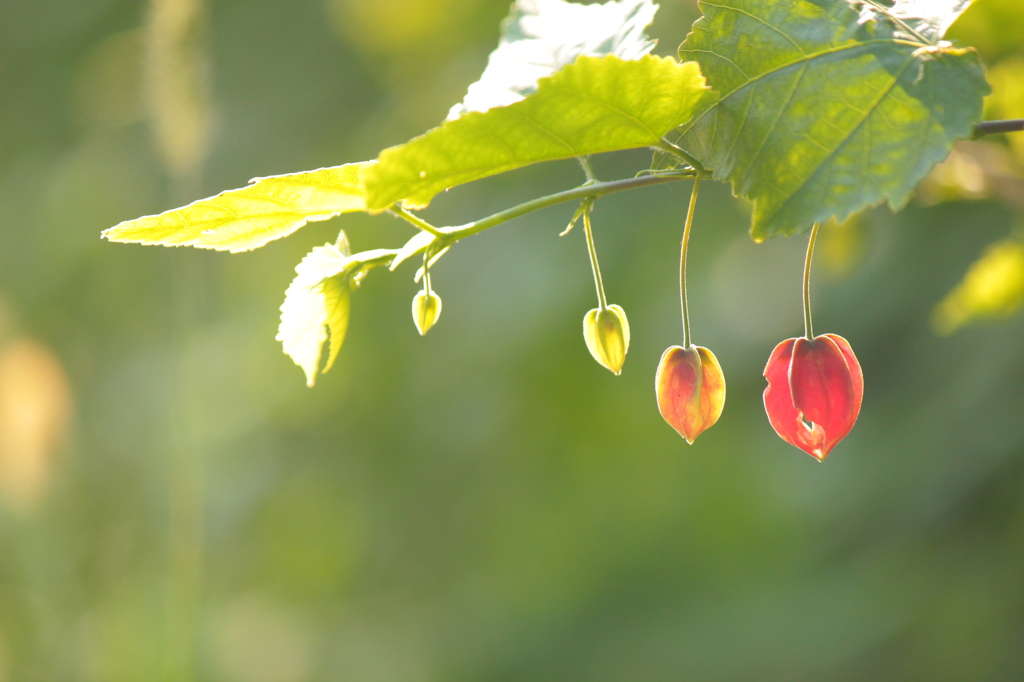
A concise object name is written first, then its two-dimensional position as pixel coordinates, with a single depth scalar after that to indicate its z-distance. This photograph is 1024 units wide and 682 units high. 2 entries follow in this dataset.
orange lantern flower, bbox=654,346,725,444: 1.20
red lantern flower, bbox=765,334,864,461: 1.20
